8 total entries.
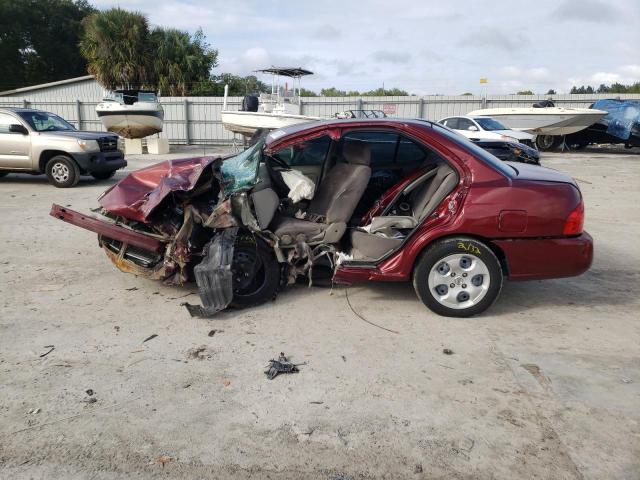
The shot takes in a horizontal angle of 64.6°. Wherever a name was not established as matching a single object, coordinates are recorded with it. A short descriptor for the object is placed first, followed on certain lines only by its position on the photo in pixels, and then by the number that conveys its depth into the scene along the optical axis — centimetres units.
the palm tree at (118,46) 2730
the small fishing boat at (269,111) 1980
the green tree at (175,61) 2822
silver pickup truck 1098
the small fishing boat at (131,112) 1911
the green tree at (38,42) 4006
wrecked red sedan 425
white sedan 1596
